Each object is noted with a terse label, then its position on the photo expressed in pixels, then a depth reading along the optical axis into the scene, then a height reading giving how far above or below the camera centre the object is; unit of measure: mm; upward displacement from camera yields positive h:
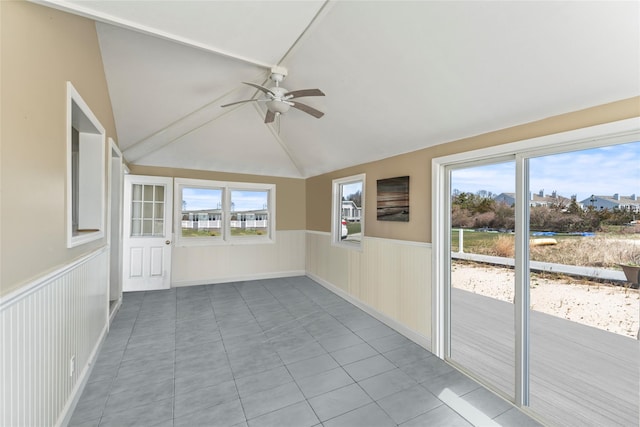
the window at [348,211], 4477 +69
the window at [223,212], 5387 +70
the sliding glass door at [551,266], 1797 -413
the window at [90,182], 2762 +340
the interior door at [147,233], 4859 -326
